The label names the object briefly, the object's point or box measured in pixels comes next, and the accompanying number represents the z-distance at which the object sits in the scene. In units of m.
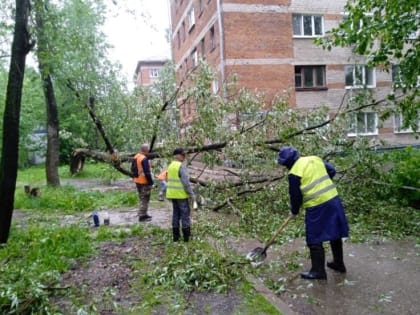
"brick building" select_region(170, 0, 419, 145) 18.83
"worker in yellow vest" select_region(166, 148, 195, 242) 6.25
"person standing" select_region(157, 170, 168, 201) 10.06
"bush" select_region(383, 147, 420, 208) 8.30
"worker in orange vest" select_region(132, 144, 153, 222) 8.17
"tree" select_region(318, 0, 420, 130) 6.47
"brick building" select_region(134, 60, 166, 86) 54.16
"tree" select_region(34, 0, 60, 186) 6.71
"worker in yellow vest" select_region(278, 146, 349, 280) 4.48
